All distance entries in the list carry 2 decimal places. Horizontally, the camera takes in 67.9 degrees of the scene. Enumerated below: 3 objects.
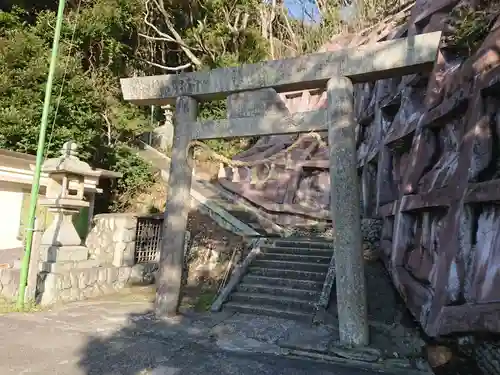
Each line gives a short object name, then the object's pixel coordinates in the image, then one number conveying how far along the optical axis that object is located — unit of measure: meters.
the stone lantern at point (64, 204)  7.33
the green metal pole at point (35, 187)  6.25
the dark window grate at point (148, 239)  9.15
